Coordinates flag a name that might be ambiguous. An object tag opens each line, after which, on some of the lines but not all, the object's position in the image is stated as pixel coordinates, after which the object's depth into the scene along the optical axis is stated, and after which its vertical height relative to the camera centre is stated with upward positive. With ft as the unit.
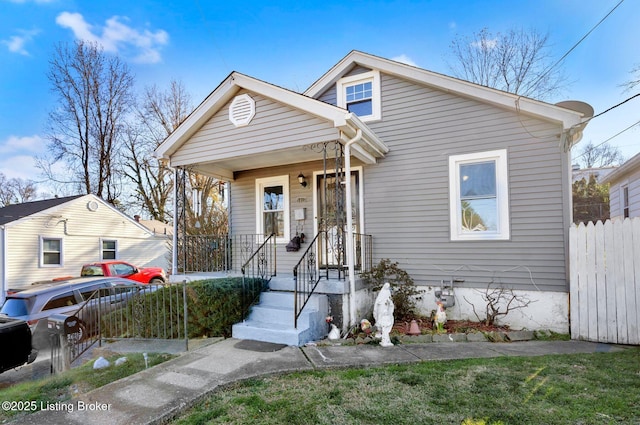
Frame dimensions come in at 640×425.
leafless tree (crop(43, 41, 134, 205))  64.90 +22.48
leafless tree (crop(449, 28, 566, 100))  43.42 +22.42
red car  40.96 -6.12
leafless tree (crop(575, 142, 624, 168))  73.27 +14.55
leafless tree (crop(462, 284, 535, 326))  18.43 -4.75
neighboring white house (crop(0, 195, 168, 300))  41.75 -1.83
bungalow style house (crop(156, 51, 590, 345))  17.88 +2.57
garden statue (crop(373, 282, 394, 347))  15.61 -4.62
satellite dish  17.28 +6.12
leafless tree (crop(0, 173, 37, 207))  85.40 +9.19
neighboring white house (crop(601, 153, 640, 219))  30.51 +3.12
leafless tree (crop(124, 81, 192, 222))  64.44 +16.85
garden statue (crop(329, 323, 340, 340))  16.74 -5.78
